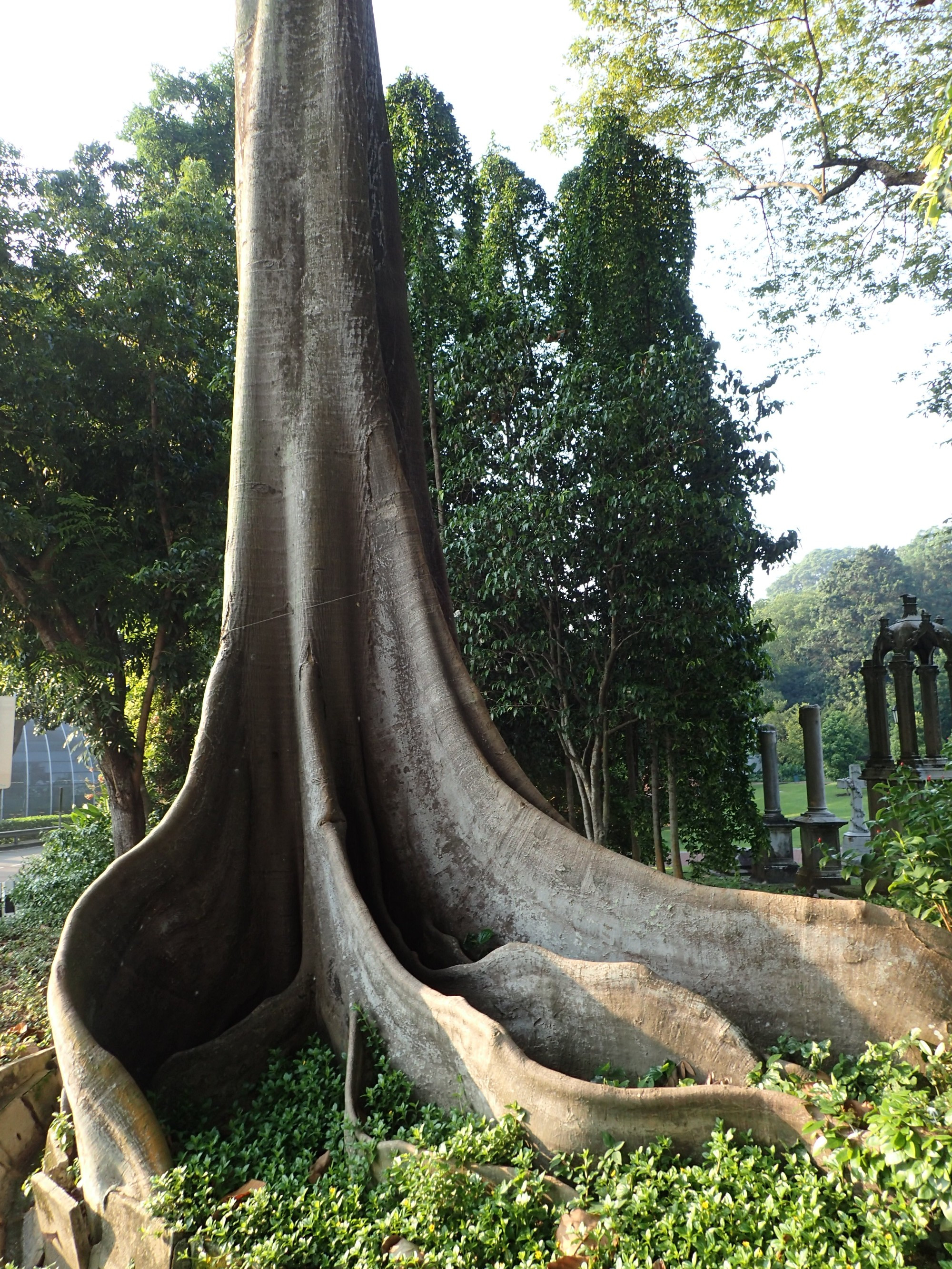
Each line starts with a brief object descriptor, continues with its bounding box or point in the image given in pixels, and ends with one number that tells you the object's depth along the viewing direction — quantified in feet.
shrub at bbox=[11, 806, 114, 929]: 26.16
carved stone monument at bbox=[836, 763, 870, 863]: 36.99
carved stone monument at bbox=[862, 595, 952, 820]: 36.88
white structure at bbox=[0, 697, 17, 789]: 20.75
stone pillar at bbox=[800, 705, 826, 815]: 36.60
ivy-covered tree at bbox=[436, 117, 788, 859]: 24.11
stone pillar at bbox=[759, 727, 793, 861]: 37.29
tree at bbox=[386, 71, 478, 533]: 29.37
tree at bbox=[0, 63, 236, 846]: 26.66
